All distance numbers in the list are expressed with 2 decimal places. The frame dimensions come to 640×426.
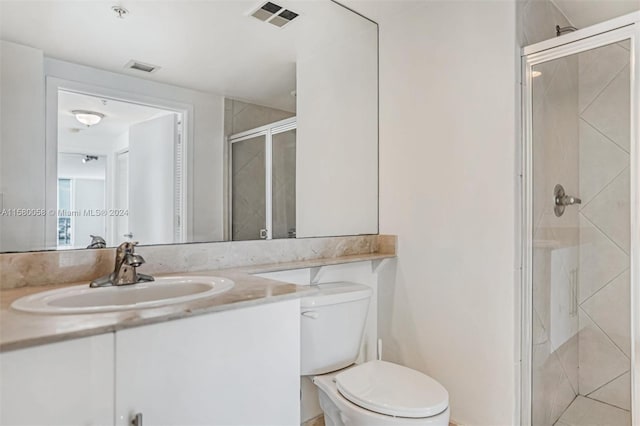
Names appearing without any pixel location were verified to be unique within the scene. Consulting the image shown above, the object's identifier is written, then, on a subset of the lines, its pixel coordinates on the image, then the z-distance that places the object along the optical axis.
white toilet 1.36
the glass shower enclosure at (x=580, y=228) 1.56
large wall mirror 1.28
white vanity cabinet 0.76
